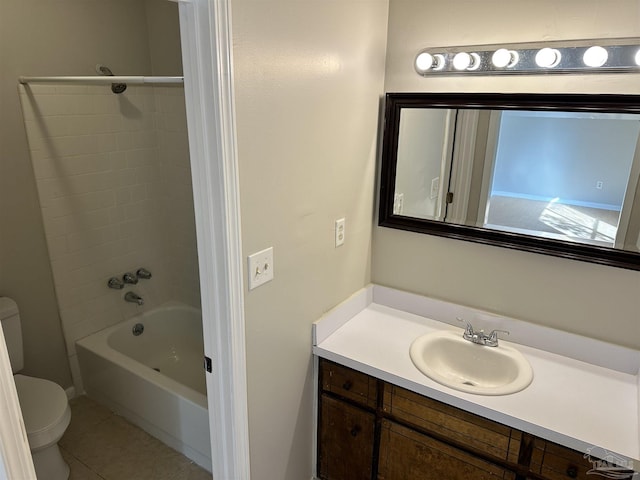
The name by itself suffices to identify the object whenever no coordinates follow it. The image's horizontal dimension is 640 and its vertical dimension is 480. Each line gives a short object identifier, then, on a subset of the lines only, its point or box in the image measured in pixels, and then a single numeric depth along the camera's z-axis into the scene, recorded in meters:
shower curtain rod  2.00
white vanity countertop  1.41
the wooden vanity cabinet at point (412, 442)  1.46
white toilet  1.97
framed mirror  1.55
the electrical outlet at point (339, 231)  1.83
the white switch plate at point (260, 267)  1.41
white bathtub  2.21
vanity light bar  1.45
